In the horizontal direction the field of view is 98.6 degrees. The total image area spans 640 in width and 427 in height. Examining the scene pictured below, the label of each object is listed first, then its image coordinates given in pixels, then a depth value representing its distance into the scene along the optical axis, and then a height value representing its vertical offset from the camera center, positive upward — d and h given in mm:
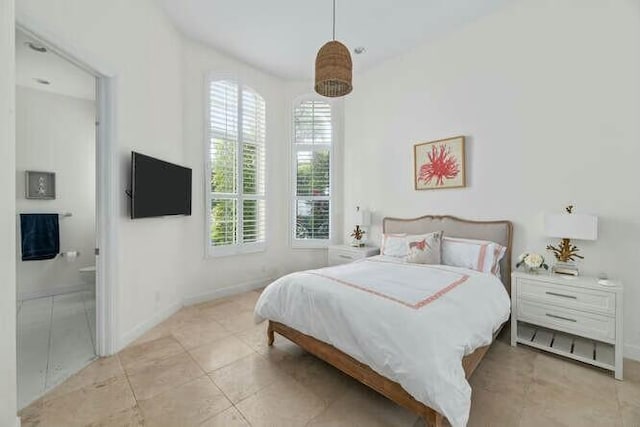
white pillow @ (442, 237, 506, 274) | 2732 -458
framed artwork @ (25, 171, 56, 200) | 3826 +304
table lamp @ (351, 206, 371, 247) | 4094 -229
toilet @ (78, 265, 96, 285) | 3773 -945
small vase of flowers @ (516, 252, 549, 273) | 2500 -477
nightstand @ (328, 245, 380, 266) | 3888 -642
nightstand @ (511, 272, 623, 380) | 2082 -862
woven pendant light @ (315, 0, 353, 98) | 2061 +1091
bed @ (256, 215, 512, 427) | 1431 -742
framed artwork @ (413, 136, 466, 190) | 3264 +567
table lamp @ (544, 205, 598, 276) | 2260 -184
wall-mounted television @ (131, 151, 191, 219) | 2508 +206
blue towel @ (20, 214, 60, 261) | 3756 -413
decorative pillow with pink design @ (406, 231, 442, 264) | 2965 -441
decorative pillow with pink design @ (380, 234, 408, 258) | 3289 -450
